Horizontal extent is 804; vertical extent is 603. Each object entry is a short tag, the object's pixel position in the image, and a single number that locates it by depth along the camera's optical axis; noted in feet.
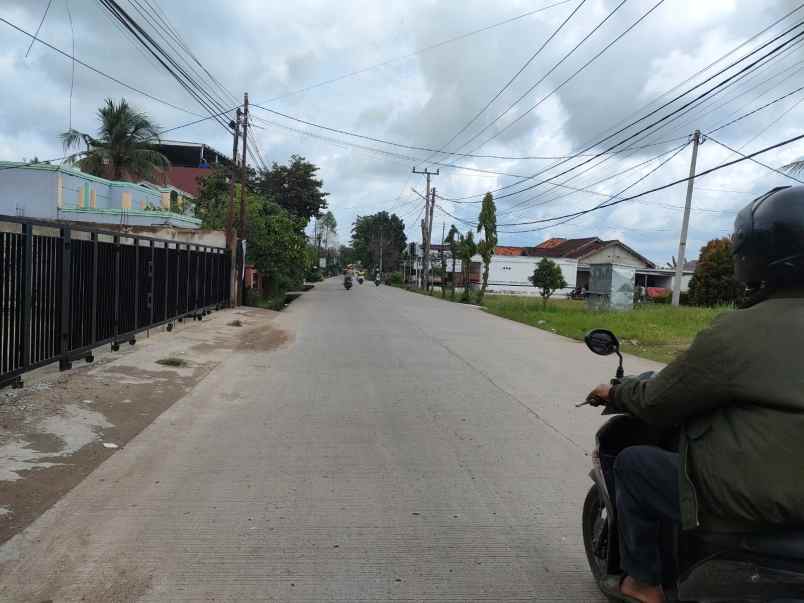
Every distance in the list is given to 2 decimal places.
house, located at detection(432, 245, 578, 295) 213.05
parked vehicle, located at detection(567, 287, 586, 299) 186.03
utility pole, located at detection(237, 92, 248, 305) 75.36
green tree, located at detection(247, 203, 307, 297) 90.33
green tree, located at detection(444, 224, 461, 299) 152.51
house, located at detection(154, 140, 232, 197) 193.57
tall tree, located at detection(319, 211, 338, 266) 373.18
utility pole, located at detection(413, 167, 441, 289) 175.83
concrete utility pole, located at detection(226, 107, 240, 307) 74.87
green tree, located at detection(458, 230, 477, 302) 125.90
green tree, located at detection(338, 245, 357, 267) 507.71
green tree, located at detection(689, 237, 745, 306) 114.42
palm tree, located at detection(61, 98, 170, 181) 121.29
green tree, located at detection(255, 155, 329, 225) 147.13
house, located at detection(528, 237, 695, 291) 203.41
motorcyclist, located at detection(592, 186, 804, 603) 6.73
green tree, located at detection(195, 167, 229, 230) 90.17
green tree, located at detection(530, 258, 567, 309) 89.39
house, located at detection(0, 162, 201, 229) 96.17
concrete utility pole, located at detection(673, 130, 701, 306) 87.71
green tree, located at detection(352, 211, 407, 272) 372.38
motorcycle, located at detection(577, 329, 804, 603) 6.86
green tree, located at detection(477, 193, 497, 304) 120.26
